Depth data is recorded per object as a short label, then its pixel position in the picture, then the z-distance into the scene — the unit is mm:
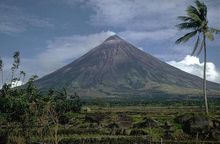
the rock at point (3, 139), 30712
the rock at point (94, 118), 51219
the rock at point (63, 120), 51944
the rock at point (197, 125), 34688
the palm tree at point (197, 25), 39250
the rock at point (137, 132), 36000
